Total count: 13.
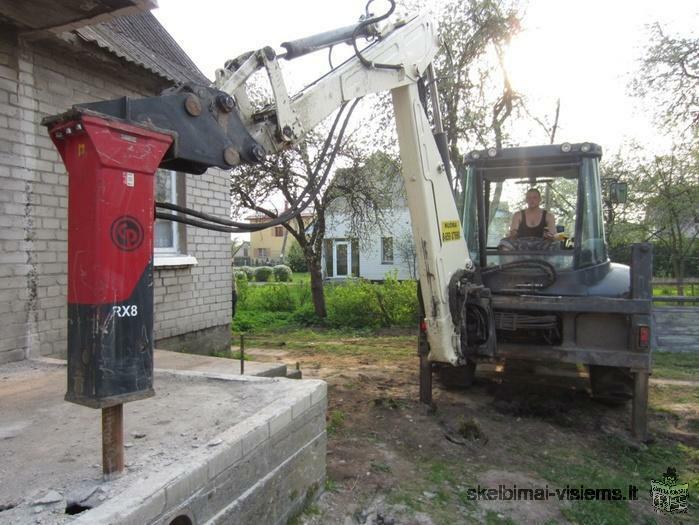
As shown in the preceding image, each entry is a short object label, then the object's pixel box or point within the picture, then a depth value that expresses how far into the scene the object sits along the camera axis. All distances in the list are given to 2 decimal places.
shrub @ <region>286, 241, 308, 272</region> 36.48
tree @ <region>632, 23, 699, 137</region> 13.05
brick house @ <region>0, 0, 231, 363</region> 4.53
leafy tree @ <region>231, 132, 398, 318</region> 12.87
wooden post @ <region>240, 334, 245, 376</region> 4.55
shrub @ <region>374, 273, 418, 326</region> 12.71
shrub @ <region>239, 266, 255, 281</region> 32.76
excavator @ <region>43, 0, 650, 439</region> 1.98
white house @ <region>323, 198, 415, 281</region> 25.67
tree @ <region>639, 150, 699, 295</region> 14.20
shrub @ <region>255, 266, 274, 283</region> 32.38
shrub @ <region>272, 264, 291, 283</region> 32.04
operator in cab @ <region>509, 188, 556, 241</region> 5.68
